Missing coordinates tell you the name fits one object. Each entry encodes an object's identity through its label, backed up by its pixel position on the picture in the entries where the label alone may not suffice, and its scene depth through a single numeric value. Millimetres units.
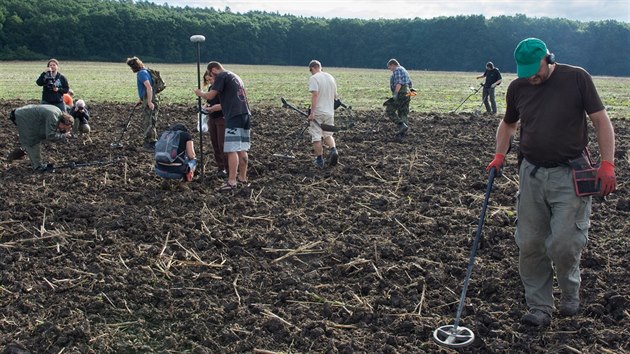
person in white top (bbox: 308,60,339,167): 10922
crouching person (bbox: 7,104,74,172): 10188
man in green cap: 4859
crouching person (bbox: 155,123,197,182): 9281
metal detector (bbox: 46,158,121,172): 10711
